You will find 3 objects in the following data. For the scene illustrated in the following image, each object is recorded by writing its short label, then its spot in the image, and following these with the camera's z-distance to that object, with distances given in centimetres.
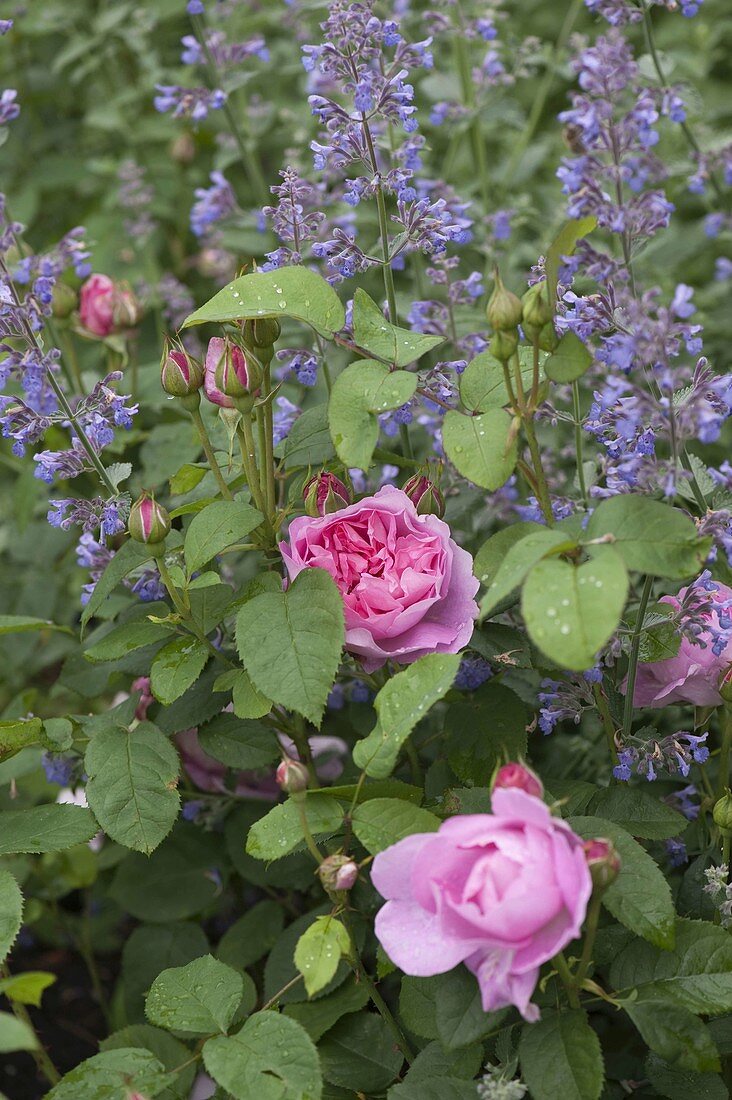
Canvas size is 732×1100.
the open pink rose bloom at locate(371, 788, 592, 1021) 92
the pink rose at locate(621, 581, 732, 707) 107
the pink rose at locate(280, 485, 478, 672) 104
